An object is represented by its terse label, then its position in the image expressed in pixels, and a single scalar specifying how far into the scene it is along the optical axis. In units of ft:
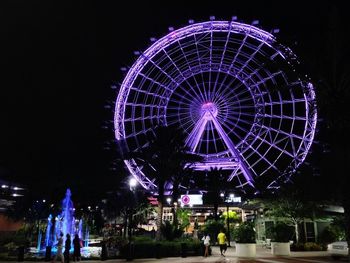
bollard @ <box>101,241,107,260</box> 81.36
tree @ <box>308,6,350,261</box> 53.26
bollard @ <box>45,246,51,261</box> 79.46
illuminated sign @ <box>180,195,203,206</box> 216.33
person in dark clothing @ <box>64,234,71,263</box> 72.98
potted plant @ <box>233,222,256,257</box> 89.45
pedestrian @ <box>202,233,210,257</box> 90.04
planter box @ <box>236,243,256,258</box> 89.20
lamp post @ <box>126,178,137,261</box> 81.94
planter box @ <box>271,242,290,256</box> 93.20
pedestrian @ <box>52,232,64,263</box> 71.46
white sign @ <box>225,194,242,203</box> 214.81
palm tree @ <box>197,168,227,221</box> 179.11
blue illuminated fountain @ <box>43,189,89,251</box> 149.60
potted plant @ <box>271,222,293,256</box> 93.30
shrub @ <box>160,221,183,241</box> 102.17
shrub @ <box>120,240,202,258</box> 85.61
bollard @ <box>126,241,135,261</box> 81.96
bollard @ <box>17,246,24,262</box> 78.92
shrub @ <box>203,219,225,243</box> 141.49
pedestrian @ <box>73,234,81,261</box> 77.48
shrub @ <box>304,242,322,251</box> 109.29
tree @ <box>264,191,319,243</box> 113.19
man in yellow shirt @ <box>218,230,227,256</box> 92.22
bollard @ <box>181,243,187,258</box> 89.97
